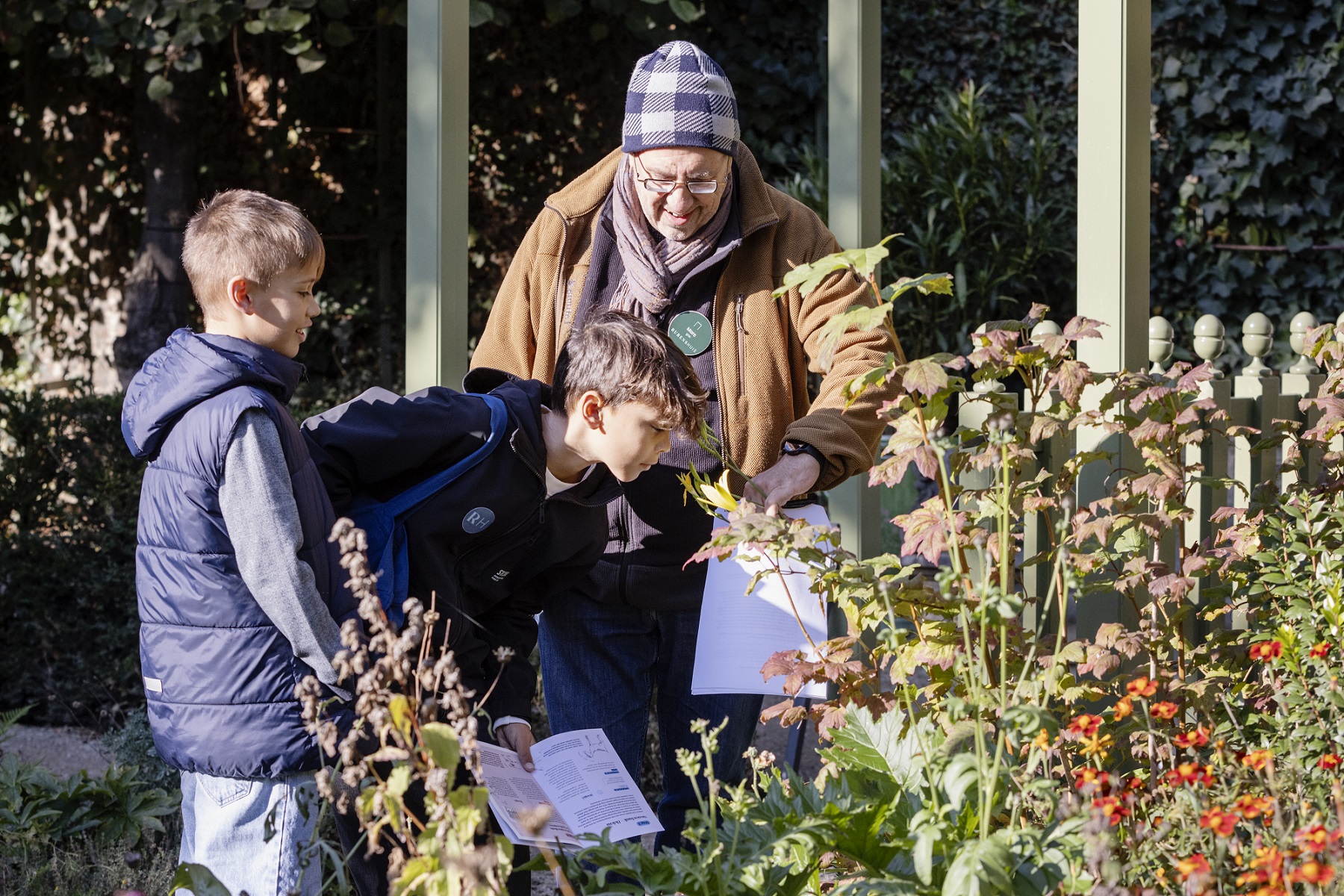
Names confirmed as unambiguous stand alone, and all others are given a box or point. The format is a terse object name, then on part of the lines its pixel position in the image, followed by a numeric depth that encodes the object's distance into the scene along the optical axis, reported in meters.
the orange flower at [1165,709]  7.07
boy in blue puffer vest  7.18
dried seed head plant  6.74
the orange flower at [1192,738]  7.06
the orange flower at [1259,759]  7.02
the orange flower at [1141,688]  7.03
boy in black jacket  7.39
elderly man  7.67
